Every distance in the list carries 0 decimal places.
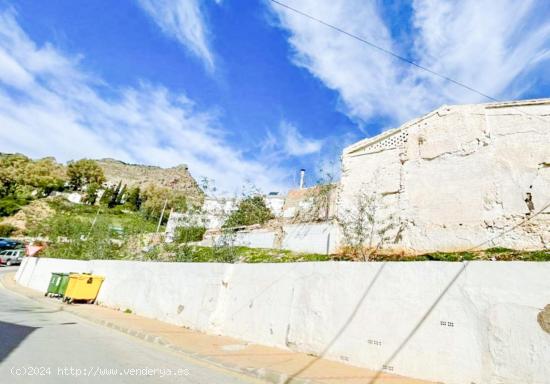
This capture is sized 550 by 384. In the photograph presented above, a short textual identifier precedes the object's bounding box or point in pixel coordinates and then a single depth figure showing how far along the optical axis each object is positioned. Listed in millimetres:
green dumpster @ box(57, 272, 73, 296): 16016
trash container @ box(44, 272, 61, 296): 16719
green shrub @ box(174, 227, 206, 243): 16438
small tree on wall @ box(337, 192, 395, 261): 16266
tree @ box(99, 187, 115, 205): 75250
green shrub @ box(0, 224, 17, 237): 55141
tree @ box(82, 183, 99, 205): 75562
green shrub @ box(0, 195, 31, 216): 62625
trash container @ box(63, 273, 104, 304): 15219
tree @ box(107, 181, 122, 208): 75375
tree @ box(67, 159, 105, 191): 82250
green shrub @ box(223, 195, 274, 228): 23995
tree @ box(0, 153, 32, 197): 71125
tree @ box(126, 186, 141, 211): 76612
